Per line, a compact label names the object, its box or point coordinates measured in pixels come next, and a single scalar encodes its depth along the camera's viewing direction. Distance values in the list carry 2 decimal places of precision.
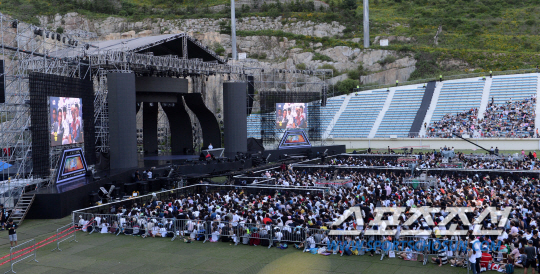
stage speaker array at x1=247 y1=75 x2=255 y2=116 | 44.10
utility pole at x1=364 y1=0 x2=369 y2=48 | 66.12
